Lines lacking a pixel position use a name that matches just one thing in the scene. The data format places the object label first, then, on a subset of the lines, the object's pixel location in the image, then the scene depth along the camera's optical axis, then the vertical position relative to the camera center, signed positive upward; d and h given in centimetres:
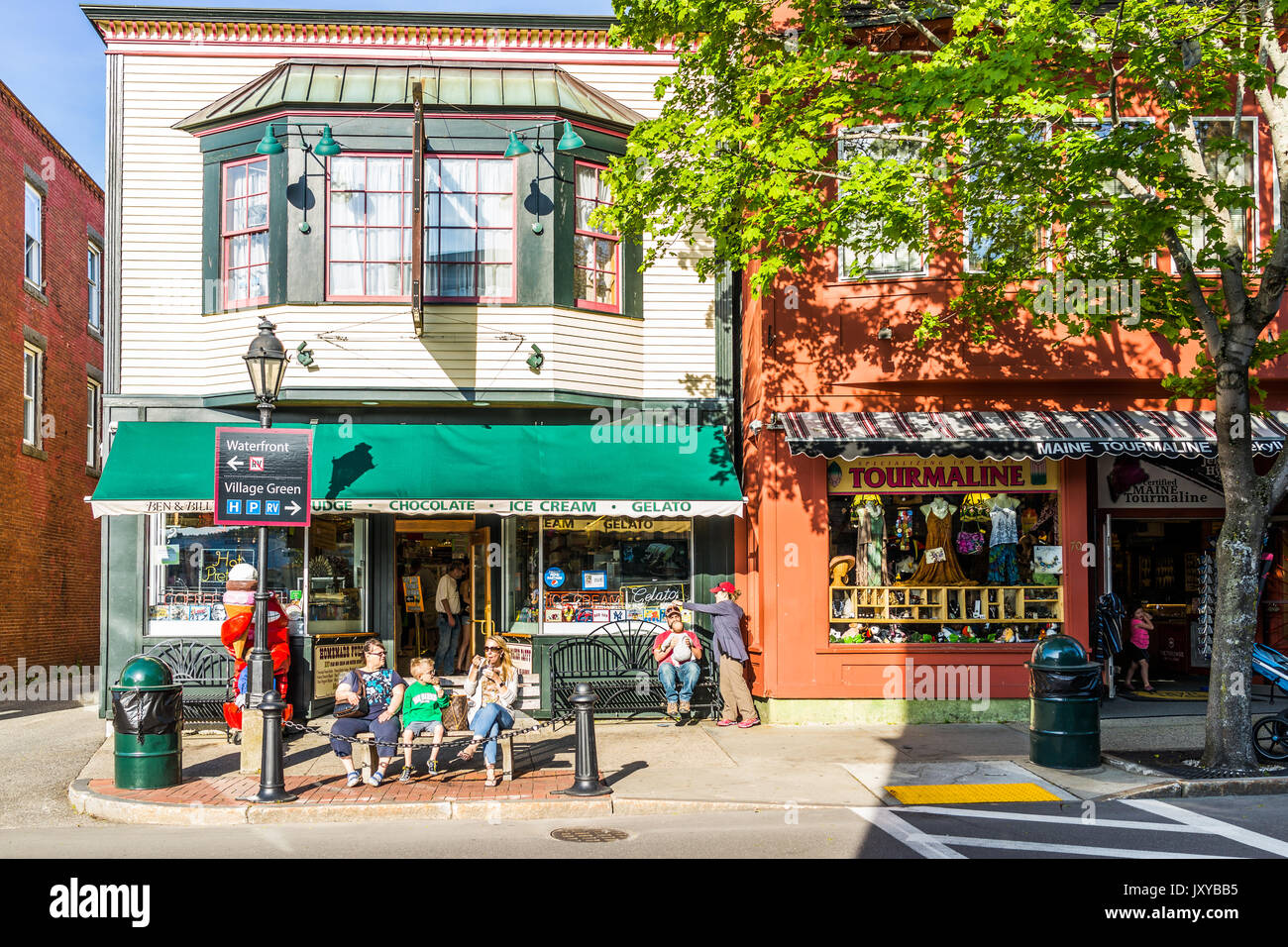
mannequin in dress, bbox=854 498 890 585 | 1334 -20
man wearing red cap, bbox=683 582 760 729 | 1292 -160
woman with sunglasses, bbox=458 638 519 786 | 963 -153
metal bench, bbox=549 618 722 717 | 1335 -180
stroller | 1004 -187
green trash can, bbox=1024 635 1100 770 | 1005 -173
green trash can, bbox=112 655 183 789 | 948 -173
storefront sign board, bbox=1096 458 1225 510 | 1527 +48
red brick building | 1866 +279
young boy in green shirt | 998 -165
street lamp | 1015 +131
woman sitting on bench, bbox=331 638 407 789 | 962 -156
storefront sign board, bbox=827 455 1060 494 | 1339 +65
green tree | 946 +359
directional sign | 1044 +57
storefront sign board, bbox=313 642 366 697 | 1334 -166
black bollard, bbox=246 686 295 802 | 894 -193
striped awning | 1220 +109
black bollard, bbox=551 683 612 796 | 920 -194
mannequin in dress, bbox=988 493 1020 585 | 1340 -10
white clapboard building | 1328 +268
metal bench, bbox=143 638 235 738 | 1291 -170
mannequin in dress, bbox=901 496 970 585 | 1338 -23
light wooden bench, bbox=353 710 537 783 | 972 -208
